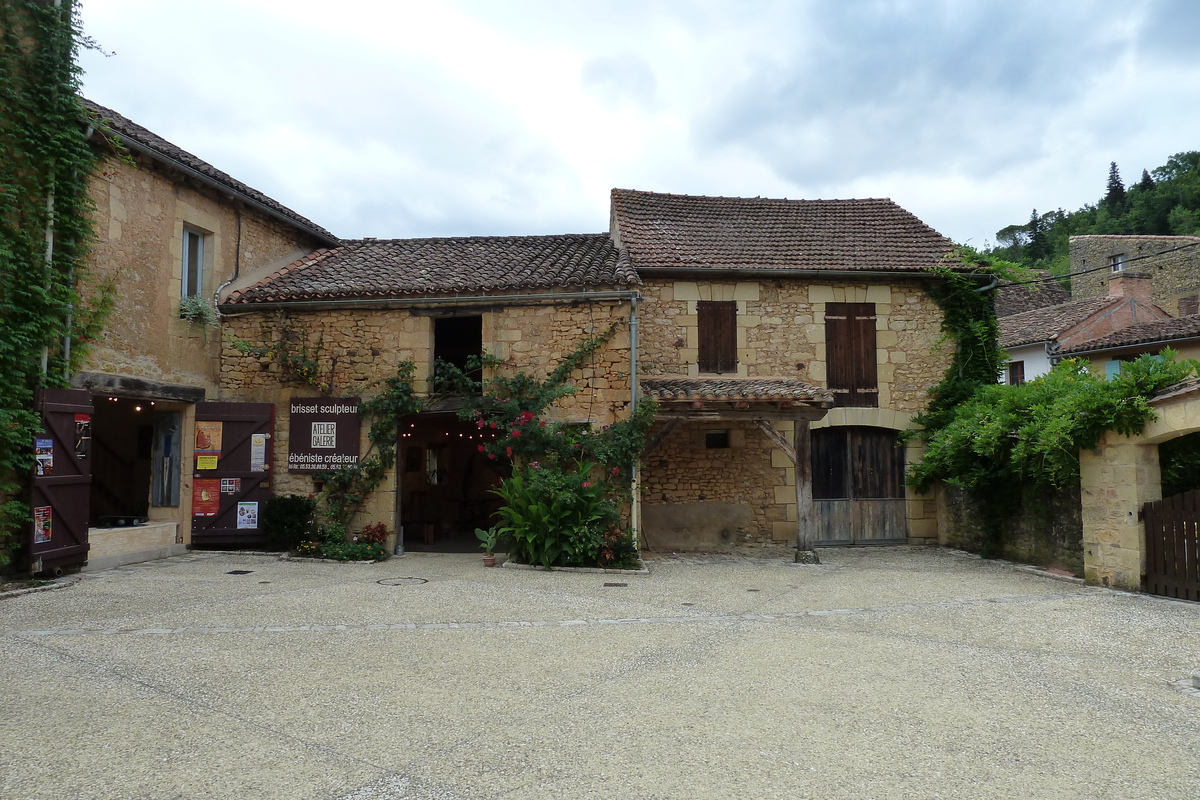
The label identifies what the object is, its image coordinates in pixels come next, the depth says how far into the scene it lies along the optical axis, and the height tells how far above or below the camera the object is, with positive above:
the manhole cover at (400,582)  7.92 -1.39
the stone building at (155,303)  8.31 +1.88
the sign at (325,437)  10.14 +0.25
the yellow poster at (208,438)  9.96 +0.23
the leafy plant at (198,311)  9.82 +1.95
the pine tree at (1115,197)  43.59 +16.14
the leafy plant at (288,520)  9.84 -0.89
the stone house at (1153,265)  24.16 +6.73
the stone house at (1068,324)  17.91 +3.46
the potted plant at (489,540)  9.34 -1.10
